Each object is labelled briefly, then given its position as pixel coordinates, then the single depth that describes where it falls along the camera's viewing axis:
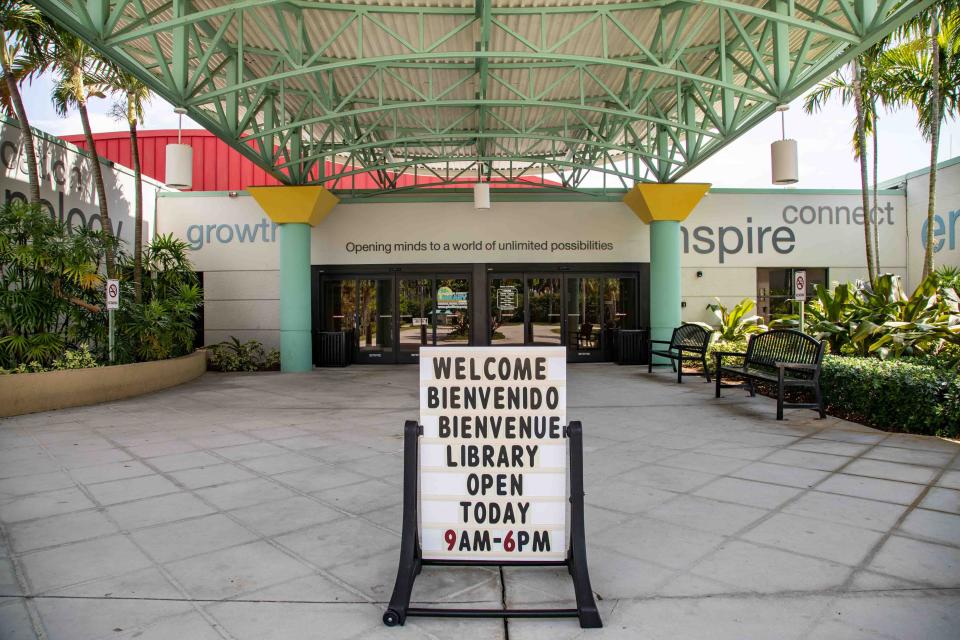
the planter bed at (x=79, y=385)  8.21
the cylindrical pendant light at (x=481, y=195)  13.06
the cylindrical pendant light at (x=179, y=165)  9.24
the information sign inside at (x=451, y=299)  15.29
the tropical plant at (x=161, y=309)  10.68
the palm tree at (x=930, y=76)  11.16
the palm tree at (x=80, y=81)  10.36
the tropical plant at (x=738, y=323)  13.73
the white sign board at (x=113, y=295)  9.33
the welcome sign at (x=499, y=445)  3.03
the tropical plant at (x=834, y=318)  9.26
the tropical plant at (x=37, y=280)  8.75
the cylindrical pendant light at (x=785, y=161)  9.22
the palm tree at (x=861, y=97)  12.31
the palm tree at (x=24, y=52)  9.32
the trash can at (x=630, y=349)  14.57
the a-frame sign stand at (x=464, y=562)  2.71
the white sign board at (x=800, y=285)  9.14
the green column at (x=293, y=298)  13.73
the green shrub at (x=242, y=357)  14.21
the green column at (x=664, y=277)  13.88
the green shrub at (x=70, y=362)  8.68
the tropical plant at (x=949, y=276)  11.26
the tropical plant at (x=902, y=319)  7.88
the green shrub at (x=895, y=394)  6.24
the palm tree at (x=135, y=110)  11.41
